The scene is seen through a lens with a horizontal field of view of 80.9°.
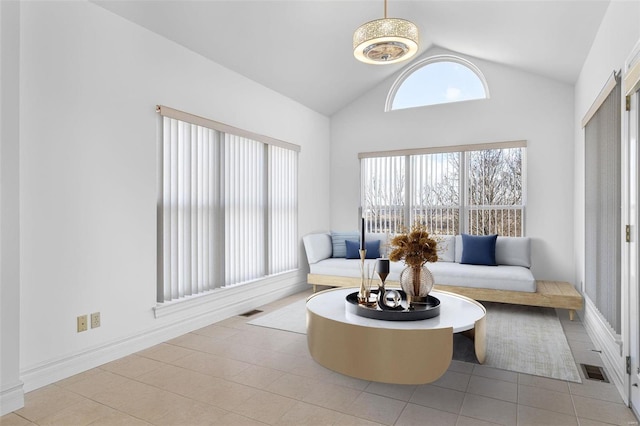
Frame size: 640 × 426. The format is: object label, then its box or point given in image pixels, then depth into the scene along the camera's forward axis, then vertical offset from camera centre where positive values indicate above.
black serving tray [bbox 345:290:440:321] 2.49 -0.68
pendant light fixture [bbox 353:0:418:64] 2.84 +1.34
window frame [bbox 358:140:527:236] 5.13 +0.56
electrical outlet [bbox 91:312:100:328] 2.88 -0.82
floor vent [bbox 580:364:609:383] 2.63 -1.15
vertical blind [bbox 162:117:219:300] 3.51 +0.04
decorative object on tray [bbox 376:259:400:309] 2.75 -0.50
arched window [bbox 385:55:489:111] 5.46 +1.96
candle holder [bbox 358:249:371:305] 2.83 -0.62
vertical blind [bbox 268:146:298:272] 5.00 +0.07
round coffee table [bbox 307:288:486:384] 2.20 -0.81
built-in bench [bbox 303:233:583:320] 4.16 -0.74
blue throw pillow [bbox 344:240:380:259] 5.49 -0.53
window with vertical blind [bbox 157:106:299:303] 3.54 +0.07
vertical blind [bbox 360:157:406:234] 5.91 +0.34
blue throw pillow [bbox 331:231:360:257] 5.73 -0.42
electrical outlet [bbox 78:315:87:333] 2.78 -0.82
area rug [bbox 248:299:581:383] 2.84 -1.15
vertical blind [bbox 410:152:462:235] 5.53 +0.34
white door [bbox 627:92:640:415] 2.15 -0.28
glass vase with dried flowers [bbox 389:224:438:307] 2.81 -0.34
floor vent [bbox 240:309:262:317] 4.28 -1.16
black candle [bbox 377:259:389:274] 2.77 -0.39
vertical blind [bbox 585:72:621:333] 2.69 +0.05
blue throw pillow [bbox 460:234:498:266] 4.82 -0.48
